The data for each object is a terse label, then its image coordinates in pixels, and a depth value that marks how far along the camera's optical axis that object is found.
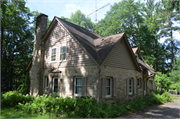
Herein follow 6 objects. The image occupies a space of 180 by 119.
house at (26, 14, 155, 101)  10.17
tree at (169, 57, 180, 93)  22.73
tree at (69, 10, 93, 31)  43.54
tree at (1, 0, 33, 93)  19.89
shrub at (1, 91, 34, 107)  9.58
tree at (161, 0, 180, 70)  28.37
